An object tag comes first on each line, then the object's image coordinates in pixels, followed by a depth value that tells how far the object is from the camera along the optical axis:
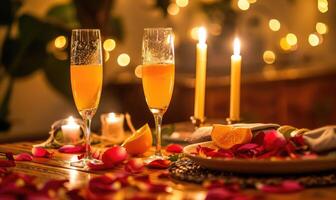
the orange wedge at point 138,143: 1.20
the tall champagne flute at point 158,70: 1.14
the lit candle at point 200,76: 1.35
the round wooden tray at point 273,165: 0.90
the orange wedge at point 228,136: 1.03
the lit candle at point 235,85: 1.34
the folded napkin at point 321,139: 0.94
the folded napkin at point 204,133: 1.07
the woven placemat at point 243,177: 0.90
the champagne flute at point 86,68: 1.15
